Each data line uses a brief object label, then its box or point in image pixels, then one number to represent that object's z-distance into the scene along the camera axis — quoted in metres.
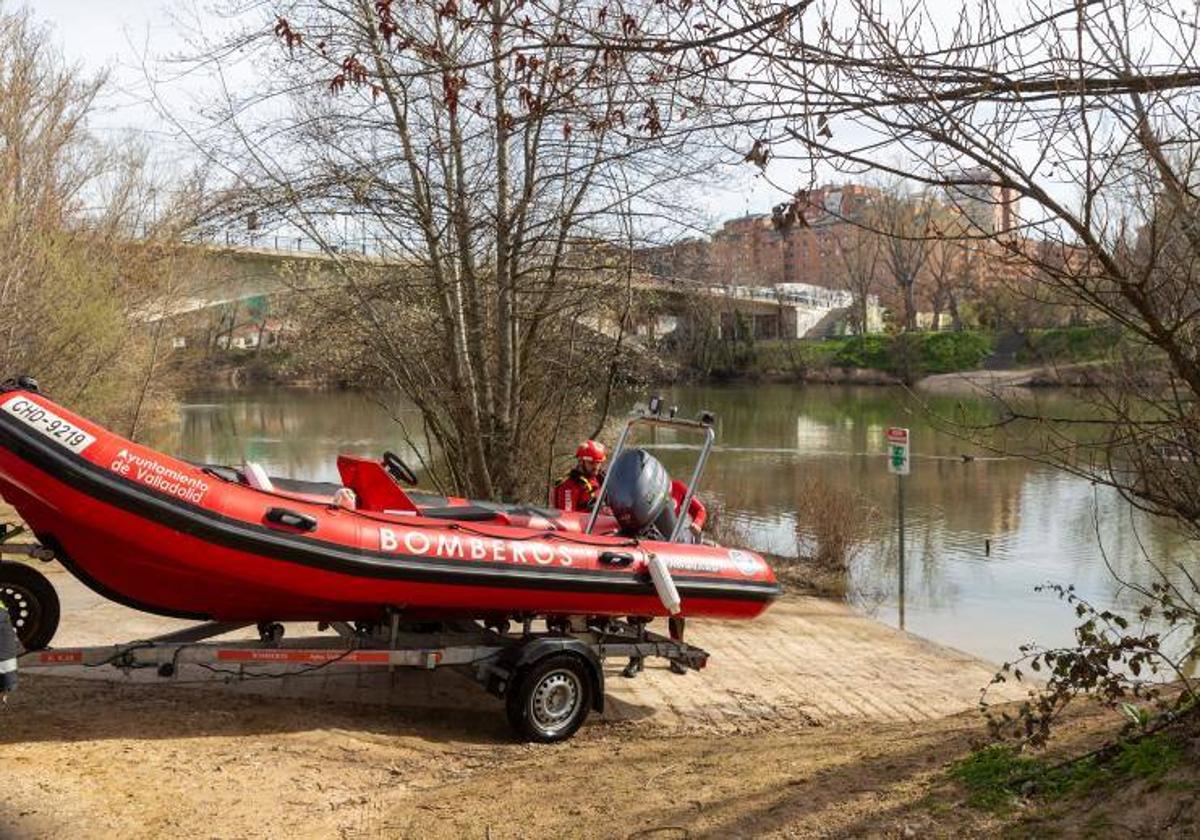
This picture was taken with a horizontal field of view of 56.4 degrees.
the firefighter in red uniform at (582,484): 8.73
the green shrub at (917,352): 44.34
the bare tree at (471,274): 10.66
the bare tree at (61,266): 16.03
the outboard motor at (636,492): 7.18
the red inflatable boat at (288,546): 5.24
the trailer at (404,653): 5.58
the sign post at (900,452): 12.27
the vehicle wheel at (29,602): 6.02
